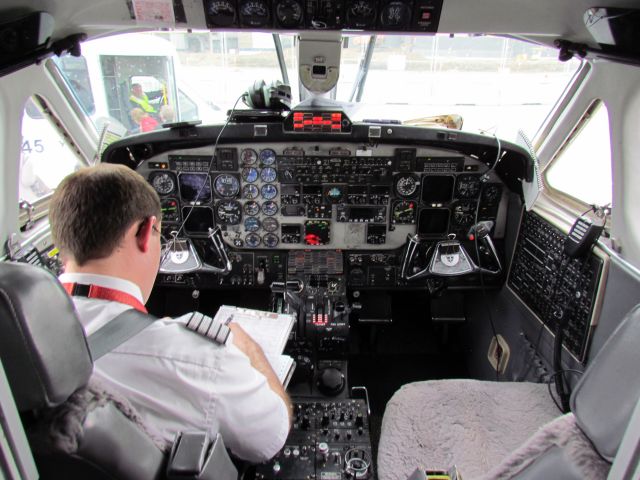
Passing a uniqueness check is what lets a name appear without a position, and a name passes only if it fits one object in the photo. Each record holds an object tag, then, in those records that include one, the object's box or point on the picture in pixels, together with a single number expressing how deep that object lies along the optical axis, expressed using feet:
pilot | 3.72
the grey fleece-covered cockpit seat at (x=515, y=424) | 3.18
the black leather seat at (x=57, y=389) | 2.27
